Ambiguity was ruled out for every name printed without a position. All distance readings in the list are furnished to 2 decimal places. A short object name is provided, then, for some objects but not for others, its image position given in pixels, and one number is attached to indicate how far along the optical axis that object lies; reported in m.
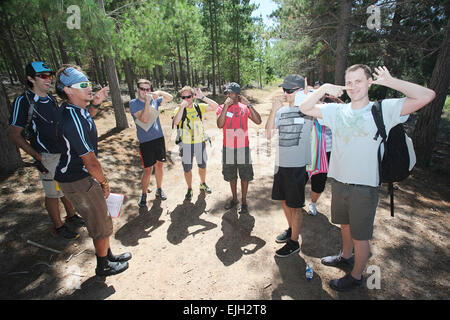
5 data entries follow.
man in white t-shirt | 2.22
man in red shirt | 4.09
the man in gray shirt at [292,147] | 3.06
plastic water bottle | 2.92
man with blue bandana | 2.47
